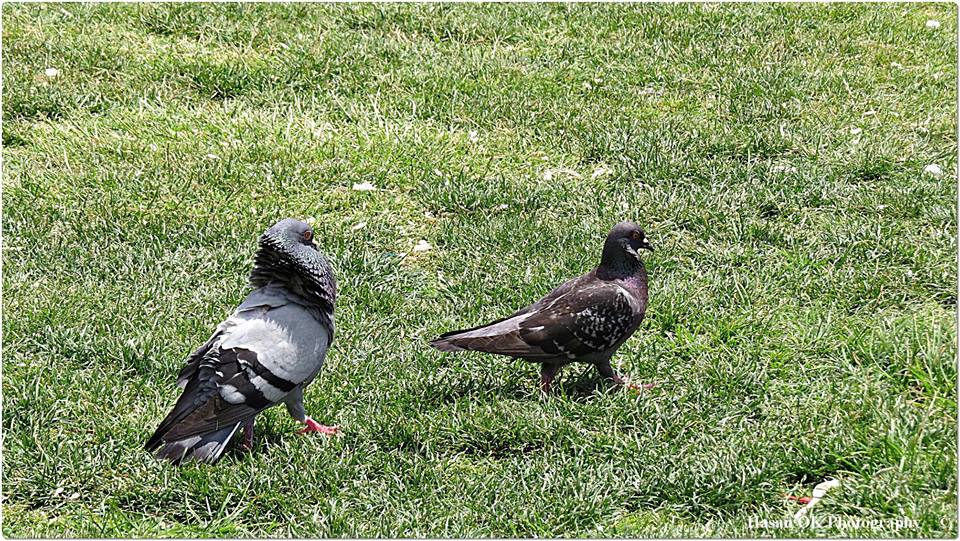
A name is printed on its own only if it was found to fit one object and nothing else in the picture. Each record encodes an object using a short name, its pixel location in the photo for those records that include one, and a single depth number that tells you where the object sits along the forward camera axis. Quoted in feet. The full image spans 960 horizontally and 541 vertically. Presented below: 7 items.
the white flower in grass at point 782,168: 45.85
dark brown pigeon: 29.89
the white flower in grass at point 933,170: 44.68
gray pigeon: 26.66
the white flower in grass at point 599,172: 47.03
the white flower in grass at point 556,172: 47.19
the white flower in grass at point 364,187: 45.75
